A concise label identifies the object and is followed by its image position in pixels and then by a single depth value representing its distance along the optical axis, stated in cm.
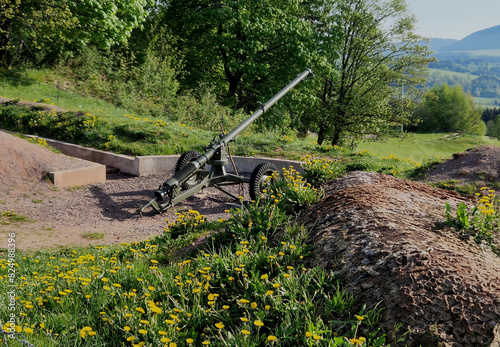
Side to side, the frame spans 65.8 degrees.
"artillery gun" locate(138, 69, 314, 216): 638
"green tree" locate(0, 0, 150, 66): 1457
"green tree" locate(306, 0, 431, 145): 2291
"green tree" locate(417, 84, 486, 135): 6831
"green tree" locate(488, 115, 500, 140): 7731
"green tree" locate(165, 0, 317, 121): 1814
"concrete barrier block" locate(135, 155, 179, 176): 957
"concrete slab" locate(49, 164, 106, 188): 829
